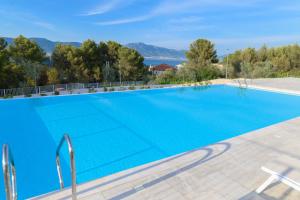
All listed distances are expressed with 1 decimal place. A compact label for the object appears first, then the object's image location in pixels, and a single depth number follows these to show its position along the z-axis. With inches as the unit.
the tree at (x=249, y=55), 929.2
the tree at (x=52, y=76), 594.2
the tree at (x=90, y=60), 722.2
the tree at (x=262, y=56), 946.1
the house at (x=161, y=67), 1887.9
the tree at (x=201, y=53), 926.4
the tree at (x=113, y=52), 781.9
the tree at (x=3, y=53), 514.0
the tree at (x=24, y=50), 608.6
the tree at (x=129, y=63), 758.5
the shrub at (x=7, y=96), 438.2
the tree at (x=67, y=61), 682.2
